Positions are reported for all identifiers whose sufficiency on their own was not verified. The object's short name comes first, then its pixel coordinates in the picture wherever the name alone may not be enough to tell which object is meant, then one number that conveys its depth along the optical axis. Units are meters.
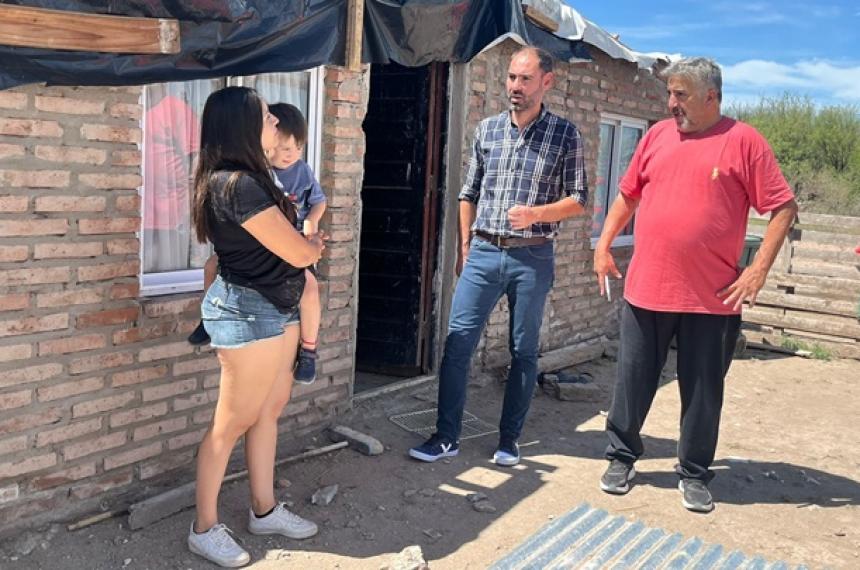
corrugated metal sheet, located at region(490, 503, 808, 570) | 3.42
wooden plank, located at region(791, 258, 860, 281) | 9.03
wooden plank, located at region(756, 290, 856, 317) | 8.70
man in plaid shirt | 4.21
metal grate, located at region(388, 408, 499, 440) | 5.03
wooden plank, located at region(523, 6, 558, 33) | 5.82
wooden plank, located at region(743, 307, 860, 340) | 8.59
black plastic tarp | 3.12
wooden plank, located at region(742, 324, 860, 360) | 8.52
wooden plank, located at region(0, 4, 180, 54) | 2.90
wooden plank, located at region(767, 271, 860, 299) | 8.77
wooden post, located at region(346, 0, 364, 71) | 4.30
